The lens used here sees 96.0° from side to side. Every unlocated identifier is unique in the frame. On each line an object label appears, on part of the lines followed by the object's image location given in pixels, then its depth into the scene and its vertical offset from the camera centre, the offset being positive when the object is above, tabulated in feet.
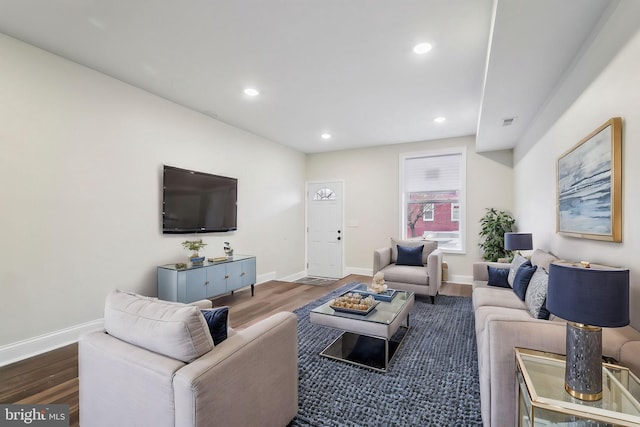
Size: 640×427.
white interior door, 20.63 -0.90
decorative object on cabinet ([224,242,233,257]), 14.35 -1.68
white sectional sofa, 4.44 -2.05
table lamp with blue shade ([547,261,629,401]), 3.60 -1.21
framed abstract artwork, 5.48 +0.71
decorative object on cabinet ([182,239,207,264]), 12.32 -1.36
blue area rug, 5.85 -4.05
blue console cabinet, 11.10 -2.65
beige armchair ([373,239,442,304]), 13.32 -2.59
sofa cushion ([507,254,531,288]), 9.80 -1.70
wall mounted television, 12.16 +0.68
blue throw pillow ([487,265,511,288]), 10.73 -2.25
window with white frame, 17.62 +1.33
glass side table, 3.48 -2.34
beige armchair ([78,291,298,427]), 3.68 -2.18
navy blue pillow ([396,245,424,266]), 14.84 -2.00
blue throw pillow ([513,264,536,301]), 8.56 -1.88
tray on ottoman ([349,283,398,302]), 10.05 -2.79
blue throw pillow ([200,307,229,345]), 4.61 -1.73
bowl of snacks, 8.65 -2.71
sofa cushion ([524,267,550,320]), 6.48 -1.91
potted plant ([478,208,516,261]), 15.51 -0.84
